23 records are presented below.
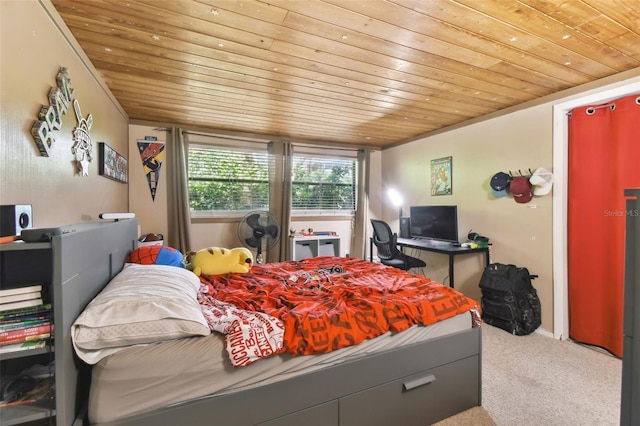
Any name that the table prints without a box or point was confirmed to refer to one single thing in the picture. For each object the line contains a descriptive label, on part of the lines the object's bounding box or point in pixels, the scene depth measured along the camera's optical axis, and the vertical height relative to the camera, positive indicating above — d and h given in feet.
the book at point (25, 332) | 2.91 -1.25
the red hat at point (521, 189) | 9.30 +0.49
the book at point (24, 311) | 2.97 -1.05
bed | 3.45 -2.47
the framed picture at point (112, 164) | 7.47 +1.37
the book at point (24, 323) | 2.93 -1.16
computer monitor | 11.24 -0.69
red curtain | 7.52 -0.21
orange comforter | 4.53 -1.80
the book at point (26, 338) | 2.91 -1.32
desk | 9.94 -1.54
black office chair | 11.64 -1.92
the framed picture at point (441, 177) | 12.26 +1.25
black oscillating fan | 11.83 -0.89
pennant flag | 11.55 +2.04
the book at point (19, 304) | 2.95 -0.97
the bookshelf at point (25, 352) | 2.93 -1.43
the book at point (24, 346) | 2.87 -1.37
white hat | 8.84 +0.72
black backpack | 8.96 -3.02
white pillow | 3.41 -1.38
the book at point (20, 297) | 2.95 -0.89
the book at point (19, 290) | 2.94 -0.82
